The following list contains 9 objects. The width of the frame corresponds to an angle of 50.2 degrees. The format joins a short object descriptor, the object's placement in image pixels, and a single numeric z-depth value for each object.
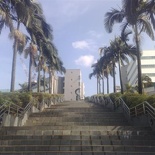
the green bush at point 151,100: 8.58
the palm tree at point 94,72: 36.68
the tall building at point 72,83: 56.37
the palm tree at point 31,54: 18.21
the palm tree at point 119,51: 21.76
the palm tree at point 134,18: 12.47
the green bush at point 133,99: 9.60
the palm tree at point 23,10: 11.10
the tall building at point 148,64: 59.94
